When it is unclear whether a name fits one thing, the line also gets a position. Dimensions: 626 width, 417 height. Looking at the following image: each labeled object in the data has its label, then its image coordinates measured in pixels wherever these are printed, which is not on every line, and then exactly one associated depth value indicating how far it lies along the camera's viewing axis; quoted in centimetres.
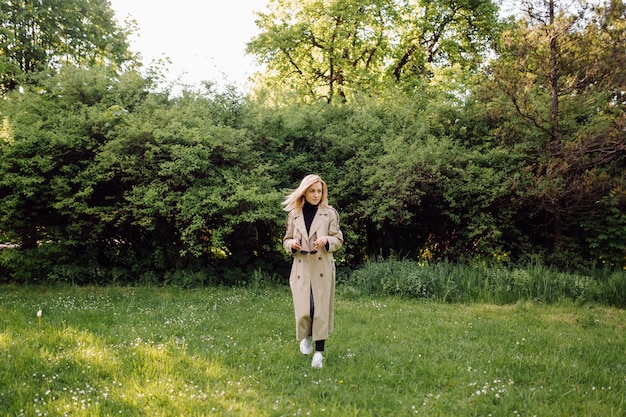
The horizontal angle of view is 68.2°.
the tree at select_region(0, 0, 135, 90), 1527
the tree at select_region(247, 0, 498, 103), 1962
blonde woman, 506
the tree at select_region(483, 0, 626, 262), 937
